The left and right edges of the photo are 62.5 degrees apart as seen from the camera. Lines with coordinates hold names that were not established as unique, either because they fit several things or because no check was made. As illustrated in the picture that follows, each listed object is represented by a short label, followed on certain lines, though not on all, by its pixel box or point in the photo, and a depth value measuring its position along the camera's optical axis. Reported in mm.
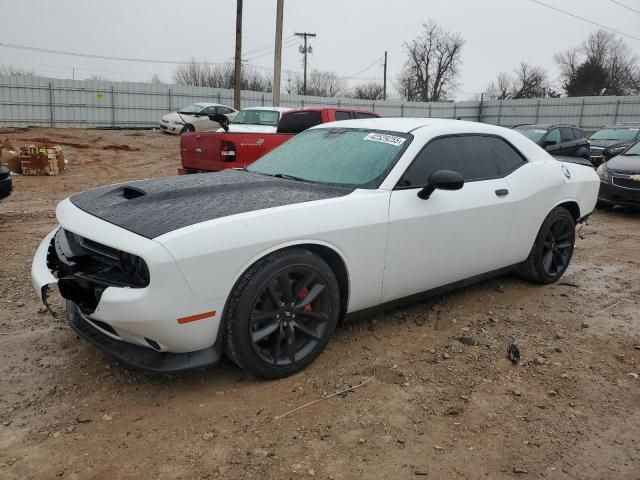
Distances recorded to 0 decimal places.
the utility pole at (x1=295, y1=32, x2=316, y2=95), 54606
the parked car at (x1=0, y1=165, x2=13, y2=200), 6660
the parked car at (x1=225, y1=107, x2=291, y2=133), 10904
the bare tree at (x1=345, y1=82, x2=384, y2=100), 60219
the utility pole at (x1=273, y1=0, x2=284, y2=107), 18078
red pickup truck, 7504
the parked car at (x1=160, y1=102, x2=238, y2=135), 20875
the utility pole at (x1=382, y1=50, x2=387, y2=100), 58847
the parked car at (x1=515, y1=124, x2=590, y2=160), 12969
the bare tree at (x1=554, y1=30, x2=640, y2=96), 48344
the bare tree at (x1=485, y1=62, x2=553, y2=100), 55875
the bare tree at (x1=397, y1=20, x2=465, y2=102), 57188
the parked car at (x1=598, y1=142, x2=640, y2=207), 8891
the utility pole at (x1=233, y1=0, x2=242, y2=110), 20969
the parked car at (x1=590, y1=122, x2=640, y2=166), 14827
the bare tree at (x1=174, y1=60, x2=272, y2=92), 54562
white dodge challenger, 2660
